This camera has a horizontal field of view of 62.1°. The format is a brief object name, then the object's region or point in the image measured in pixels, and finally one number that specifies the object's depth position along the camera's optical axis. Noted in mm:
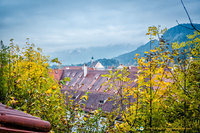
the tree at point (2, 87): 8188
